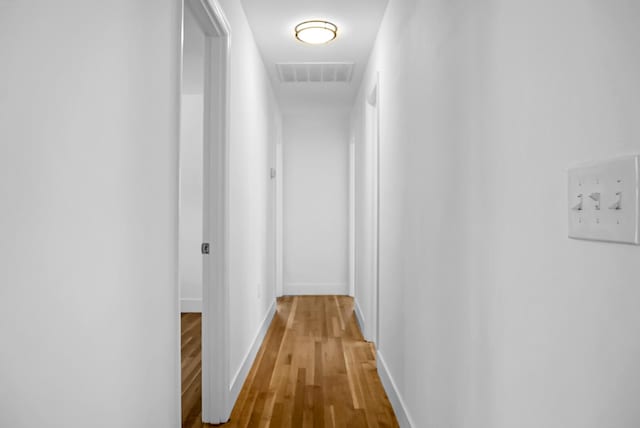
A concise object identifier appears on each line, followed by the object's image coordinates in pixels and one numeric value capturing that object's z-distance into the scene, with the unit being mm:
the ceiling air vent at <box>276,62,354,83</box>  4047
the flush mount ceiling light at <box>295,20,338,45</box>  3111
